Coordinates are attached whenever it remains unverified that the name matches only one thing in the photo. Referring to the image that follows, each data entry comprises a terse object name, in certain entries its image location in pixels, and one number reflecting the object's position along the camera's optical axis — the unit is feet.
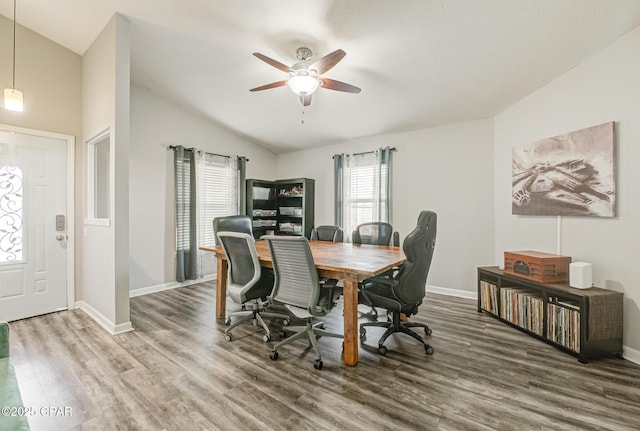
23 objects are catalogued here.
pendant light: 7.93
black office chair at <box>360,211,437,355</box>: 7.47
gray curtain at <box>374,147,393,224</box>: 14.32
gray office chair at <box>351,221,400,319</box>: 11.66
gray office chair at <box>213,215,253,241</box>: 10.39
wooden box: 8.50
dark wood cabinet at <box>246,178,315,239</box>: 17.24
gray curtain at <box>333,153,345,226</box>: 16.06
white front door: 9.80
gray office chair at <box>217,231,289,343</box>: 8.23
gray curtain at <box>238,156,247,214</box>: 17.06
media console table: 7.23
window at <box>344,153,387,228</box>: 14.70
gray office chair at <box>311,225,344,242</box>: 13.23
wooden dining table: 7.11
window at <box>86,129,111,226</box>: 11.10
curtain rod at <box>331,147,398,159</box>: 14.38
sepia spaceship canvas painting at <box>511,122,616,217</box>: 7.82
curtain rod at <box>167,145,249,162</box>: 14.15
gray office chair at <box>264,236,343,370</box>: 7.03
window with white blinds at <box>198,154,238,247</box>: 15.55
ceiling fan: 7.39
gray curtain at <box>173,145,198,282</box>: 14.29
